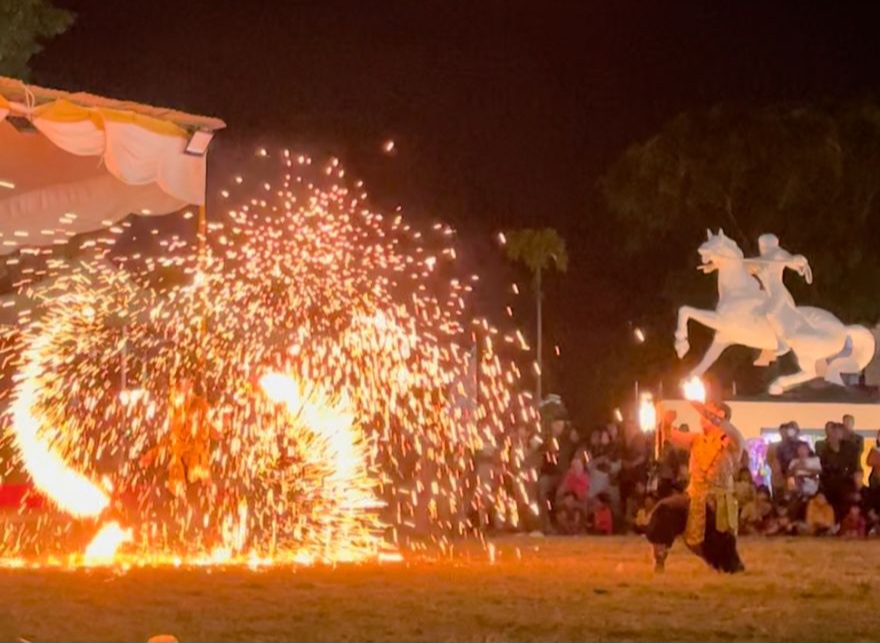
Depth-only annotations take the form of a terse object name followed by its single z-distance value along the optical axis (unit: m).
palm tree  45.88
